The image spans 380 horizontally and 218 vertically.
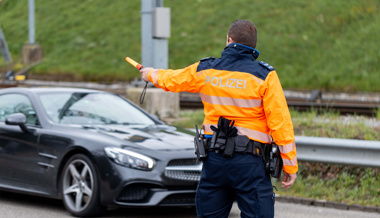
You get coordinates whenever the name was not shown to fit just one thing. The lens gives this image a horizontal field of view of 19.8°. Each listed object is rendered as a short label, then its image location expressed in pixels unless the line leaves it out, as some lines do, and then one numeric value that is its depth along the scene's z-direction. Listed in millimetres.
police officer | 6564
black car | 10273
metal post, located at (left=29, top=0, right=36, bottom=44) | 47790
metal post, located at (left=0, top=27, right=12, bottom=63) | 49582
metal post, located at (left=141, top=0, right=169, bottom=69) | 19391
